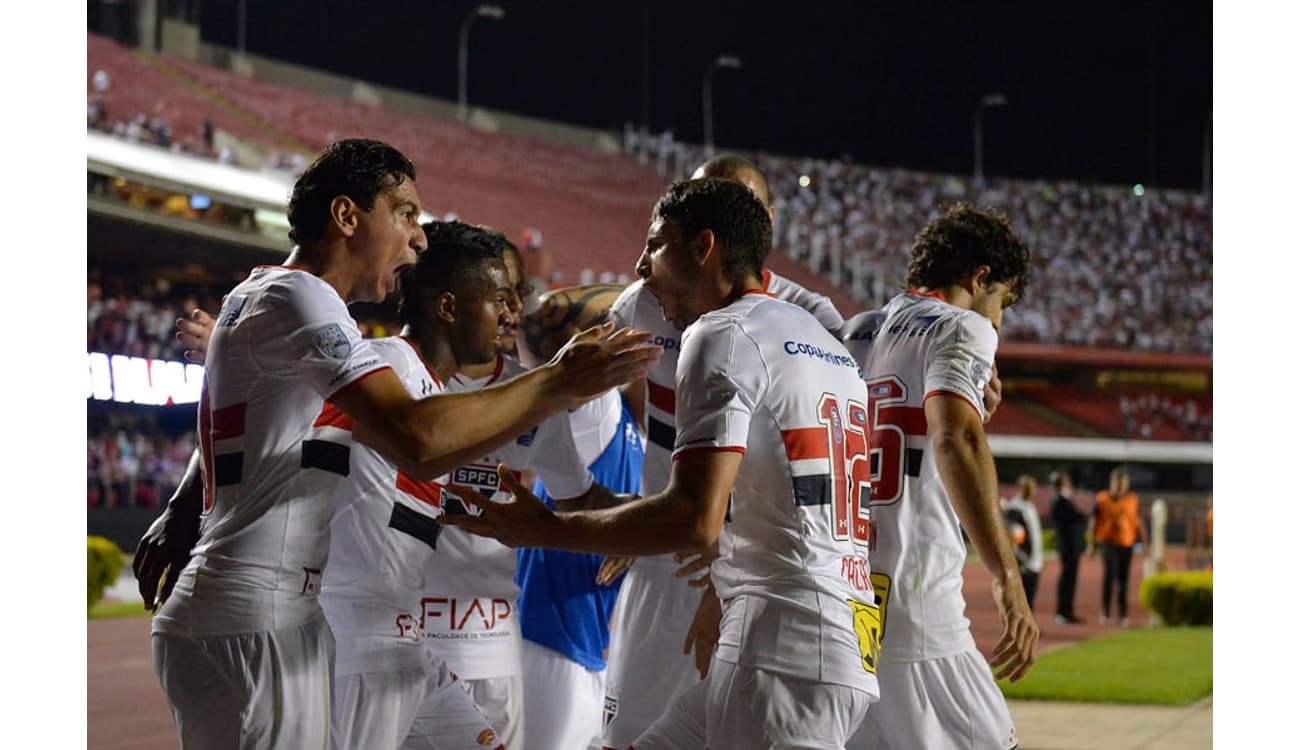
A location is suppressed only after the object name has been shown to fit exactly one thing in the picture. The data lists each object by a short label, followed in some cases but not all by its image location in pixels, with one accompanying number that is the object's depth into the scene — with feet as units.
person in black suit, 51.85
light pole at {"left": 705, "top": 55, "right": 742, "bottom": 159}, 162.91
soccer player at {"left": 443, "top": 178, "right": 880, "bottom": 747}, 10.03
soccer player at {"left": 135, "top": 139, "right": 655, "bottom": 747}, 10.02
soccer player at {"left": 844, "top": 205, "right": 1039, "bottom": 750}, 12.88
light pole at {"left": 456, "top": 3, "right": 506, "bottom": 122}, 147.33
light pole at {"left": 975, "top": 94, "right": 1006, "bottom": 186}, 168.66
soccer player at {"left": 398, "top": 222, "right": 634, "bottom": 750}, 13.38
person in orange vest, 54.34
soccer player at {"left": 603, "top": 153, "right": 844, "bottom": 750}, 14.30
